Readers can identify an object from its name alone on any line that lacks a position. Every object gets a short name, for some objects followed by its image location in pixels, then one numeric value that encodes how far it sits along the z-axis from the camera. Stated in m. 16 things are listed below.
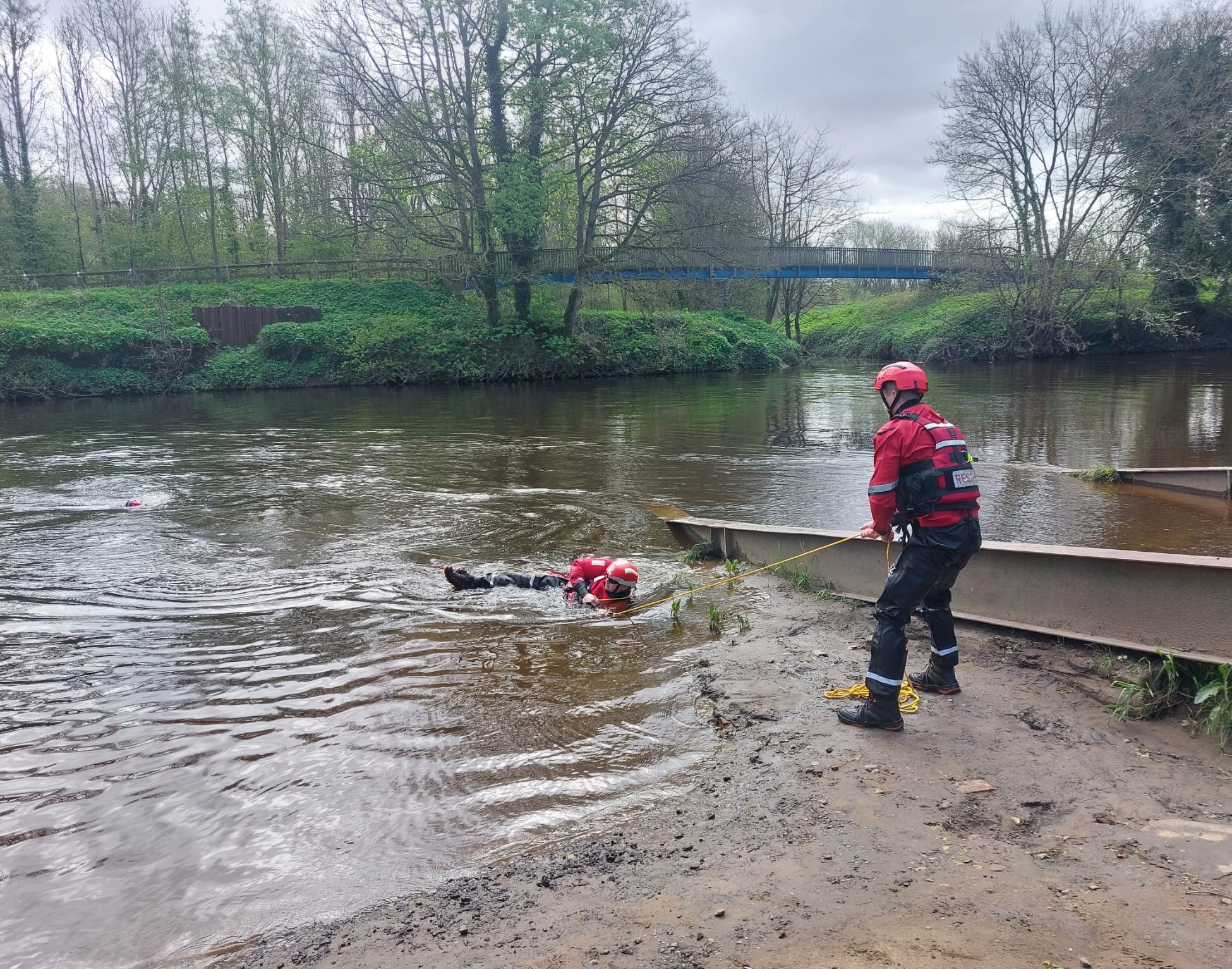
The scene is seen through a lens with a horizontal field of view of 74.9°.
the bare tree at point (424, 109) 28.33
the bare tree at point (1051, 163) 31.59
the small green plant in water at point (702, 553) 8.45
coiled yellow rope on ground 4.61
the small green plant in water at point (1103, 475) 11.00
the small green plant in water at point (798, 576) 6.99
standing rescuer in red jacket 4.49
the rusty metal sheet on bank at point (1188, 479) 9.76
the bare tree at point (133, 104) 37.16
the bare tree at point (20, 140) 34.66
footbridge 31.06
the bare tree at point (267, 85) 37.12
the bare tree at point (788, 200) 48.12
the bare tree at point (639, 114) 28.73
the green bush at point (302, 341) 31.59
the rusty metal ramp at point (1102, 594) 4.33
